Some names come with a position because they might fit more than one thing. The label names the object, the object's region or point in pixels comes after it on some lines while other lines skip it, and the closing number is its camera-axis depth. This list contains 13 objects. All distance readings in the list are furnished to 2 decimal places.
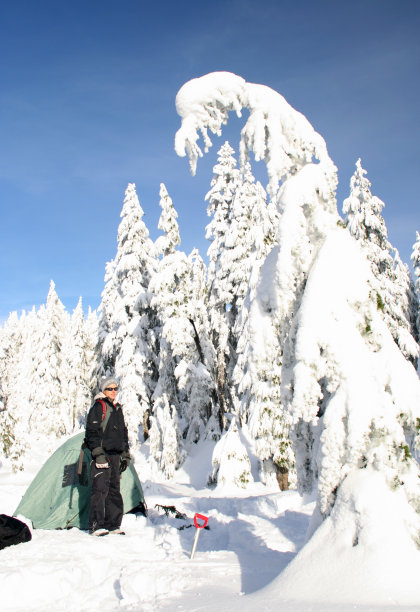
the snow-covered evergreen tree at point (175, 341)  21.28
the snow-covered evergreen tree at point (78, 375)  45.81
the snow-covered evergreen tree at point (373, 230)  23.39
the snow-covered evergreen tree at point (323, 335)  4.11
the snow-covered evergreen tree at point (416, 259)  29.42
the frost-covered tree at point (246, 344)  15.89
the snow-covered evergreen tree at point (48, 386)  41.31
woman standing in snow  6.55
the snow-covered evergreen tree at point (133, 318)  24.84
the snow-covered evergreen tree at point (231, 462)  17.08
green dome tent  7.56
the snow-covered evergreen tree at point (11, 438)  19.45
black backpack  5.45
